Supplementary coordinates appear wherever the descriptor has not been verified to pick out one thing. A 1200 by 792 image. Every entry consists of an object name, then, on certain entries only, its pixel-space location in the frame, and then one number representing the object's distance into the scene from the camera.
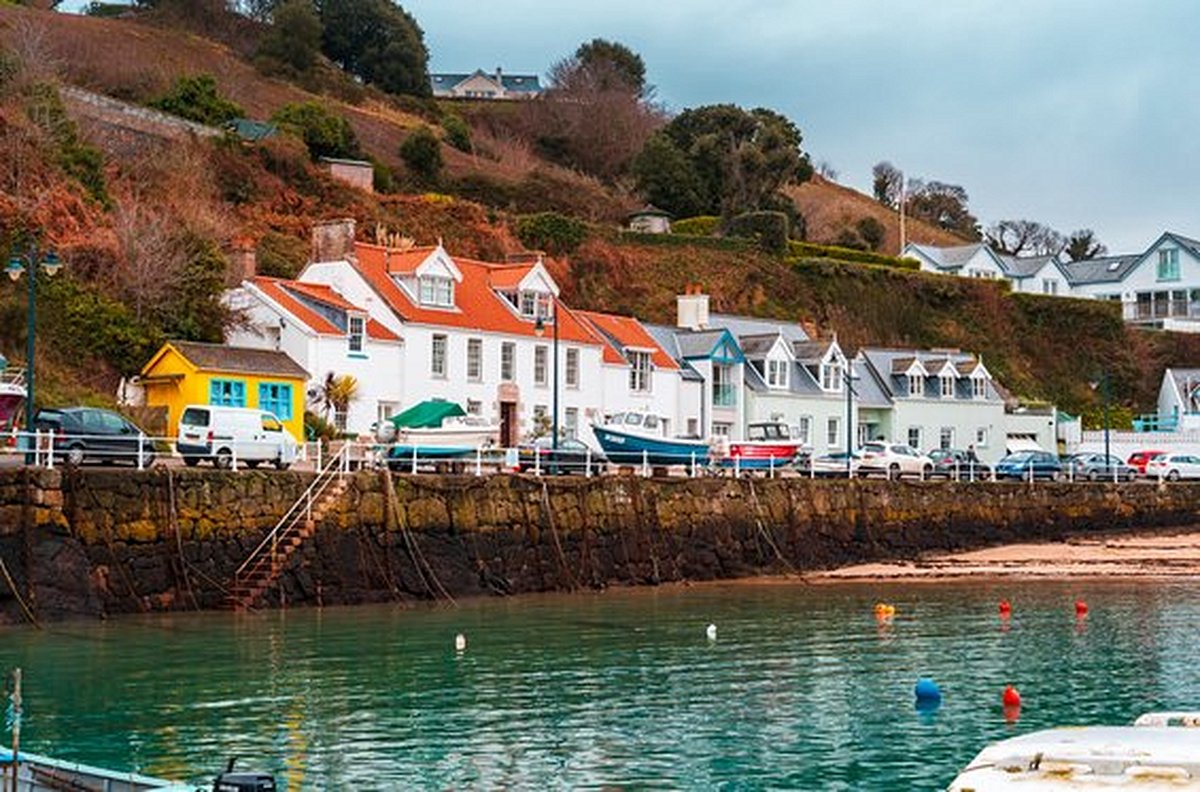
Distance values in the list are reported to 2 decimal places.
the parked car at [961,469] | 63.00
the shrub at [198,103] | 83.81
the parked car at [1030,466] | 65.75
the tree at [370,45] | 127.00
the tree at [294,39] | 118.62
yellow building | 49.28
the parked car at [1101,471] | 69.38
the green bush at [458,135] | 116.94
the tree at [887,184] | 178.25
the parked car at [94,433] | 38.34
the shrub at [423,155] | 97.08
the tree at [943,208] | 174.12
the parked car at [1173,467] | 73.06
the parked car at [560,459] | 48.69
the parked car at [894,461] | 61.06
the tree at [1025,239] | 161.12
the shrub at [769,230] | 95.81
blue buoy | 26.36
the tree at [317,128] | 87.38
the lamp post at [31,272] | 35.64
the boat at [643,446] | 54.91
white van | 41.75
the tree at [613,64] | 138.50
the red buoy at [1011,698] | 25.83
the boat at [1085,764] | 11.73
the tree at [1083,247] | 159.00
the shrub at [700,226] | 101.12
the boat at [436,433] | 48.56
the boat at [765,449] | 58.16
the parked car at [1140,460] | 74.24
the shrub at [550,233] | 85.38
